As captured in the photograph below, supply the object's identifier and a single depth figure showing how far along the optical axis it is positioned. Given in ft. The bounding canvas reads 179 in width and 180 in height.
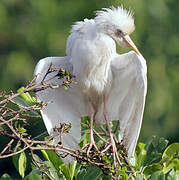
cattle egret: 24.51
